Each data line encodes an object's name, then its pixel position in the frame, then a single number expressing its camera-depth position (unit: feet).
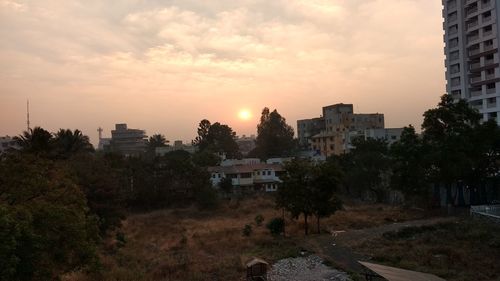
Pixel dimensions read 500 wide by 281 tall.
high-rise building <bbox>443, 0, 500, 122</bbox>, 222.69
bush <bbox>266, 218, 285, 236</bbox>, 120.78
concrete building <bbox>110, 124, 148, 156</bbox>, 601.67
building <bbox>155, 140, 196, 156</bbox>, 408.67
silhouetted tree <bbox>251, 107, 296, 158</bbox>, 359.66
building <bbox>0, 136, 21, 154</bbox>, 408.42
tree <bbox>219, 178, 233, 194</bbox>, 248.73
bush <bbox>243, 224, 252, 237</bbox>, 124.06
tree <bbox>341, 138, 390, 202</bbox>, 209.15
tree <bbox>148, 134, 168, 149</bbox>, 464.32
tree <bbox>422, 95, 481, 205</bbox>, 129.90
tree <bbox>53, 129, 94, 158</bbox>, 166.78
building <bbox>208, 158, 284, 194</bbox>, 260.62
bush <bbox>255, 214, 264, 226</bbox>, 148.56
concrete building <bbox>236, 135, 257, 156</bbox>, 626.89
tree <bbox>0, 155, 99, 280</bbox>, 45.42
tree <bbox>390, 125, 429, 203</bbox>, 139.74
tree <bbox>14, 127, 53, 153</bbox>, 122.83
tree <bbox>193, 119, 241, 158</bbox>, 381.60
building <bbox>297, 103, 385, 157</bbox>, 348.59
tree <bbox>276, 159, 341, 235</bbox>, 118.11
